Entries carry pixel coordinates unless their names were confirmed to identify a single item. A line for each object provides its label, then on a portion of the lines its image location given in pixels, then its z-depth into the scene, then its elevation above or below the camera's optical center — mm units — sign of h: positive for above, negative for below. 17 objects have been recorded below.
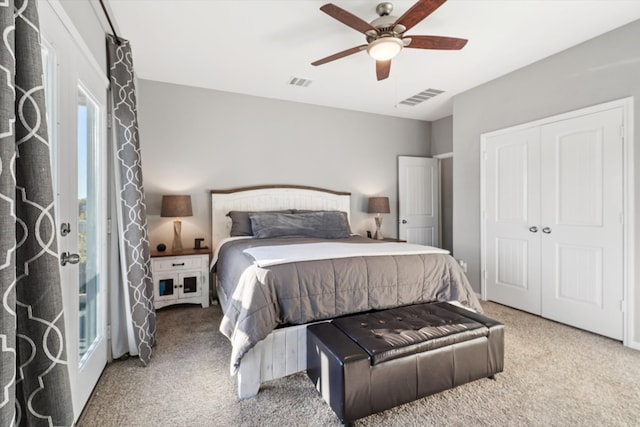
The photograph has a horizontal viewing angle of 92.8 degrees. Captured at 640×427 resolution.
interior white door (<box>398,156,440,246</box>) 4996 +69
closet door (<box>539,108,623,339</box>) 2598 -195
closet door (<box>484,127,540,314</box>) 3201 -184
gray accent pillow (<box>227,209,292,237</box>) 3609 -197
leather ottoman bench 1542 -835
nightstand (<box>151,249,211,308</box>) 3207 -735
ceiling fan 1936 +1205
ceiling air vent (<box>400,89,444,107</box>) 3912 +1449
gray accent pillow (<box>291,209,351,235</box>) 3968 -65
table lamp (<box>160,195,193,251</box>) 3355 -10
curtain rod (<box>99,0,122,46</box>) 2031 +1340
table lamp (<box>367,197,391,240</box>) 4516 -35
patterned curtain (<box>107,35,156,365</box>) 2177 +107
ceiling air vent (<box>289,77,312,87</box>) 3551 +1486
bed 1832 -573
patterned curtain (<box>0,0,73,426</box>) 876 -127
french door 1389 +143
